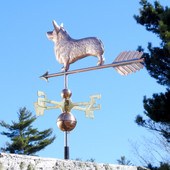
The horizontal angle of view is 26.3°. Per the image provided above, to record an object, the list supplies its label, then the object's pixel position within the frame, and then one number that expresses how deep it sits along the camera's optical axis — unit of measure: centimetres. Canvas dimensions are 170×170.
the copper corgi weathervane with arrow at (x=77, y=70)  318
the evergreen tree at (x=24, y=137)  1334
